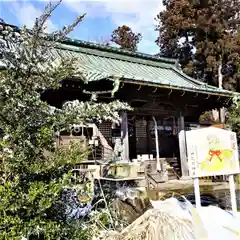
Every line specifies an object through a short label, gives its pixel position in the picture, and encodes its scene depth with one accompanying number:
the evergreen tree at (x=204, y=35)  22.30
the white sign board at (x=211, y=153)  4.24
